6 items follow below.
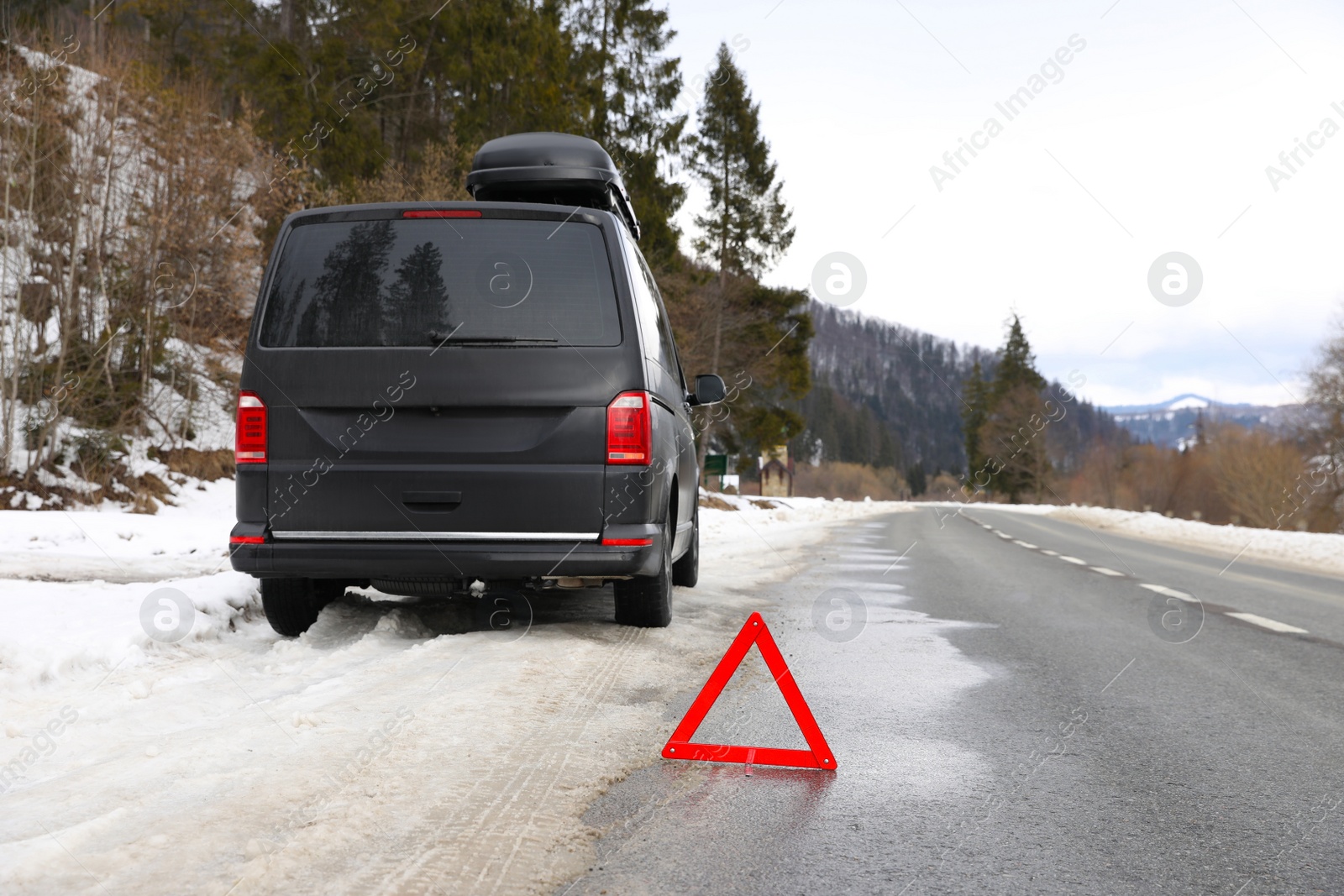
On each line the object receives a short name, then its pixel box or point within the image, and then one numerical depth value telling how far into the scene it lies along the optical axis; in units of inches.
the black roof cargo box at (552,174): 316.5
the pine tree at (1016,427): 3490.2
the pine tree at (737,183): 1589.6
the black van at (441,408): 183.8
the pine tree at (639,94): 1285.7
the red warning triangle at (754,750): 136.3
